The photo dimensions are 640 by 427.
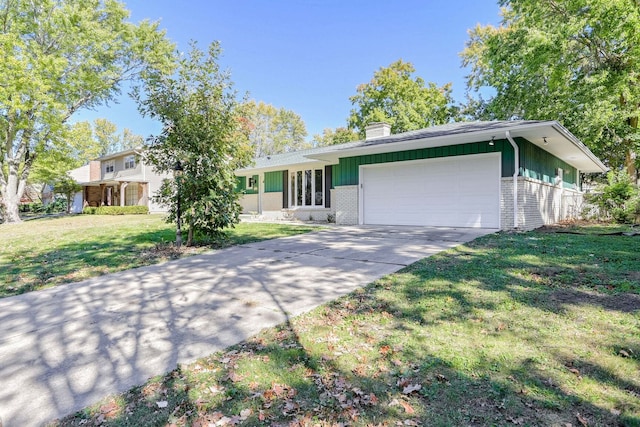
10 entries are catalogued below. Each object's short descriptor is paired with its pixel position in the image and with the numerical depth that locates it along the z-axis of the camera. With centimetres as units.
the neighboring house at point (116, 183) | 2672
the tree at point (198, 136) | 722
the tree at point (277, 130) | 4719
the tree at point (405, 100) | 2728
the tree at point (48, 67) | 1691
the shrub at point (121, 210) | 2380
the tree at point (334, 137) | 3253
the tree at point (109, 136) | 5191
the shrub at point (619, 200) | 1160
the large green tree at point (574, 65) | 1360
